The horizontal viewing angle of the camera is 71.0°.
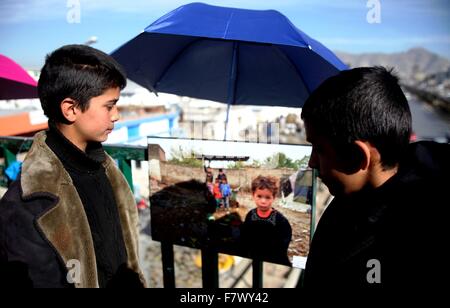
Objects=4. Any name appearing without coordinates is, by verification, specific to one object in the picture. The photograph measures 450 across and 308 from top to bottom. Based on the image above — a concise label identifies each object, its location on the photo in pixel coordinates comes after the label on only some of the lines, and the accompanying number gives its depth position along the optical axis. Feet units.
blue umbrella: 7.04
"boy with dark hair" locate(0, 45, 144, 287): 4.83
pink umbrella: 9.06
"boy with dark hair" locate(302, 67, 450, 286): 3.88
